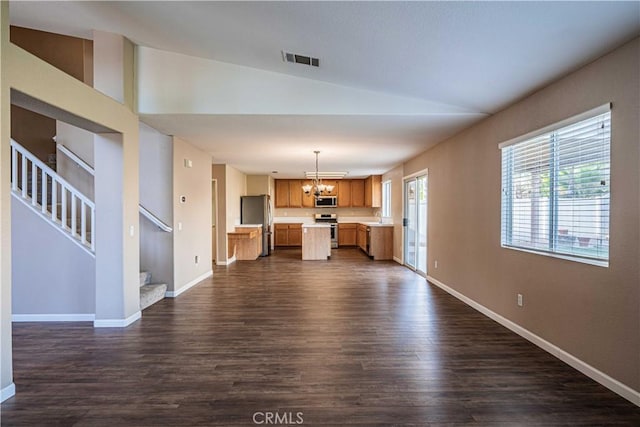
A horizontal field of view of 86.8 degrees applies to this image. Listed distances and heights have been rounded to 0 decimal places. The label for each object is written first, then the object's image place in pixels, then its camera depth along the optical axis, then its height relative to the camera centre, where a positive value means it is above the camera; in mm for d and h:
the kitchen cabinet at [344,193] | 11523 +575
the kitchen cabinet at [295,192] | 11523 +593
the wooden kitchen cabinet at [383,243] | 8758 -859
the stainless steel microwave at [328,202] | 11406 +268
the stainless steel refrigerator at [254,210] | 9625 +0
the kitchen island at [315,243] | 8625 -843
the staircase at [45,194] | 3889 +186
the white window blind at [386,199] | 9859 +331
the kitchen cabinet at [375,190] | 10469 +617
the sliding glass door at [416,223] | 6596 -282
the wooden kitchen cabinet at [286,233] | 11406 -781
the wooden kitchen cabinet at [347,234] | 11547 -824
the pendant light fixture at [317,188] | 8164 +561
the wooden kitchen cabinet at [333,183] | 11406 +906
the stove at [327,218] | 11594 -279
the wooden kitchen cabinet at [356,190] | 11547 +678
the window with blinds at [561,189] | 2471 +176
